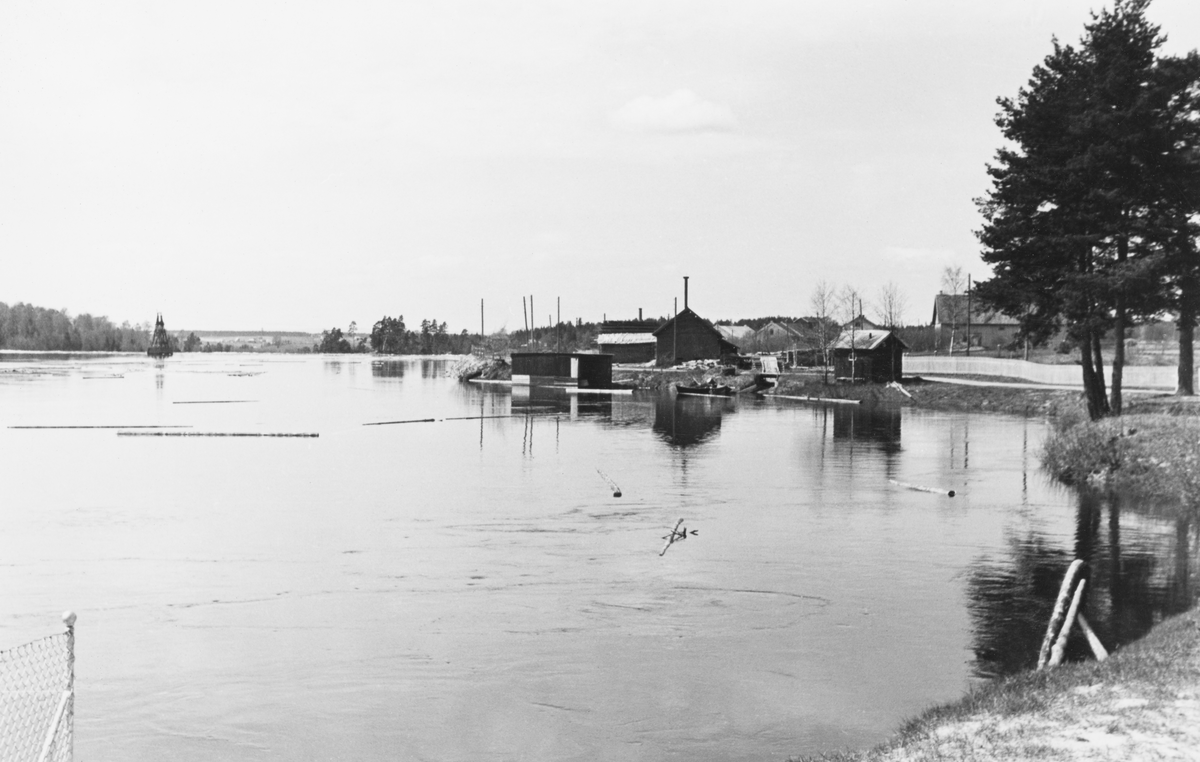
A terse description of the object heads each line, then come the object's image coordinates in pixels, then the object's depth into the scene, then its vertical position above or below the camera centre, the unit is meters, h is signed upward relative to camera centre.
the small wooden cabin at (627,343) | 121.88 +0.76
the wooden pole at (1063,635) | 13.44 -3.46
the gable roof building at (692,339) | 111.62 +1.11
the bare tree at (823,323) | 107.50 +2.82
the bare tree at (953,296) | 127.12 +6.02
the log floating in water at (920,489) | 31.55 -3.96
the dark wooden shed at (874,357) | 76.75 -0.41
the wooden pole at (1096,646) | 13.14 -3.47
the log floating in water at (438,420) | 59.73 -3.75
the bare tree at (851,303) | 123.57 +5.36
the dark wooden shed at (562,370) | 96.88 -1.81
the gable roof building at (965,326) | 126.70 +2.81
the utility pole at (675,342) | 110.44 +0.81
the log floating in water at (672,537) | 23.50 -4.02
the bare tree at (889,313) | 127.54 +4.33
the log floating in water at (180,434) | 50.19 -3.78
